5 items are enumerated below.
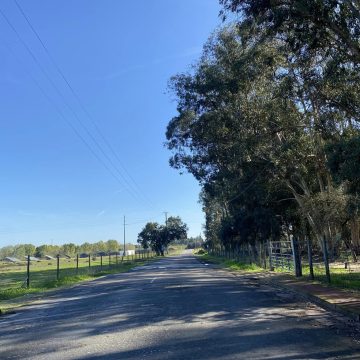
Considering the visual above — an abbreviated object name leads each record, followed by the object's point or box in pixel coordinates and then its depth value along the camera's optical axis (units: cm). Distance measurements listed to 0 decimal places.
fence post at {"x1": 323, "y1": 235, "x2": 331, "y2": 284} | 1970
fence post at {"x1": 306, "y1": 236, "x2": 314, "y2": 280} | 2202
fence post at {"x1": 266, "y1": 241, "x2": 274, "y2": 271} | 3367
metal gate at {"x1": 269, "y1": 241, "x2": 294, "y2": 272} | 2981
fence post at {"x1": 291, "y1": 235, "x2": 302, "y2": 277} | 2472
